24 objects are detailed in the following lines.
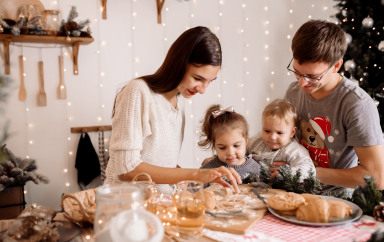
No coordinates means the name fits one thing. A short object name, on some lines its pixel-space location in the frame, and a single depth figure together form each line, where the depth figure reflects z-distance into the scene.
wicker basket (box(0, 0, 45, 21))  3.02
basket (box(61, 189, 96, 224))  1.10
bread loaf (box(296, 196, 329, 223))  1.15
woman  1.66
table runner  1.06
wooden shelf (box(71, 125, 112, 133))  3.46
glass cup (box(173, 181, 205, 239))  1.07
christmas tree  3.35
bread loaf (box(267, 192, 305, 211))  1.21
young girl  1.95
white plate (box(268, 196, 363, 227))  1.13
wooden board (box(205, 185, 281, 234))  1.10
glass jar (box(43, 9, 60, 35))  3.13
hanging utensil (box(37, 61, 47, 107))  3.32
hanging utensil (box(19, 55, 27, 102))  3.26
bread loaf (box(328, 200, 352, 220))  1.16
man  1.69
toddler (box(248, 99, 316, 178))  1.86
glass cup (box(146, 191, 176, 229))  1.12
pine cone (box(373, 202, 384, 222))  1.18
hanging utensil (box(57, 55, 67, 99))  3.38
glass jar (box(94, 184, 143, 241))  0.89
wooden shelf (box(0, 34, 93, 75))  3.06
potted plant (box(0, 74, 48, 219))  2.87
